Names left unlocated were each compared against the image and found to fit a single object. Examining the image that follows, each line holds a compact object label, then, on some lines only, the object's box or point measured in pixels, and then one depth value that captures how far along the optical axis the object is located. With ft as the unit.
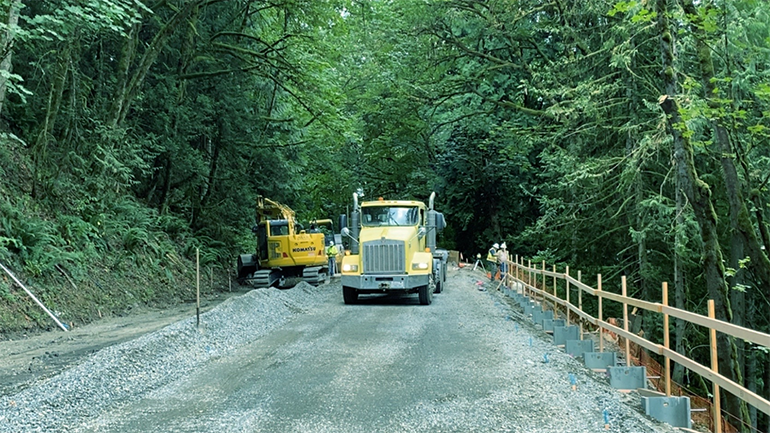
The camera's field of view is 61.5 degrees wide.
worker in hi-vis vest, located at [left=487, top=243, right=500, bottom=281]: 84.07
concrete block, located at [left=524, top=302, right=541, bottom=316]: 48.64
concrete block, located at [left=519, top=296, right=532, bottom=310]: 53.68
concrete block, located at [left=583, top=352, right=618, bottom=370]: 30.25
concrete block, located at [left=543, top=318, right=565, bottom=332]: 40.01
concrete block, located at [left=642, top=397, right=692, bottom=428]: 21.76
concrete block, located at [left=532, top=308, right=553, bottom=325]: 44.06
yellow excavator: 78.79
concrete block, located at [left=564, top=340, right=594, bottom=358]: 32.73
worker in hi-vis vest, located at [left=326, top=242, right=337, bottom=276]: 90.61
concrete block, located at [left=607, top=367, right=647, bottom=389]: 26.14
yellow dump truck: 53.88
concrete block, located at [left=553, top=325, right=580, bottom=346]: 36.60
